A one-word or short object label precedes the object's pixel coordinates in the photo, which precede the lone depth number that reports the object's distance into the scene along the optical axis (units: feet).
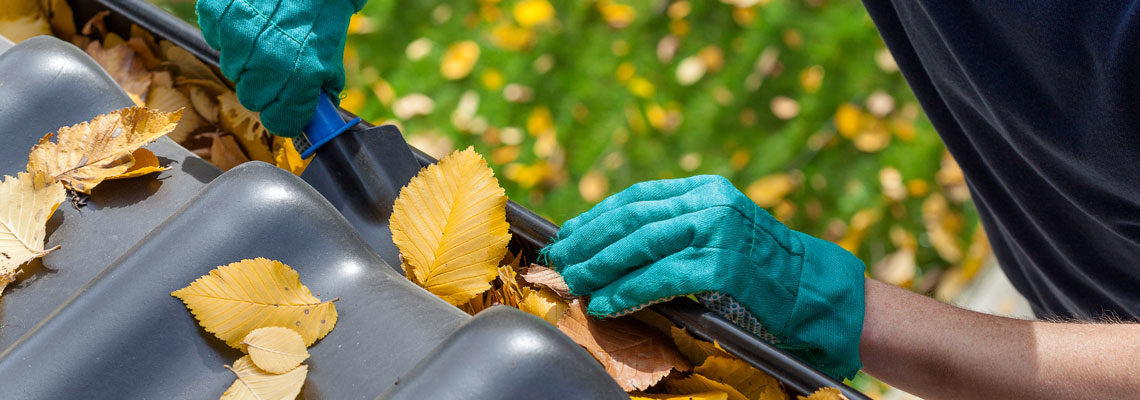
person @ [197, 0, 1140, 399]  3.11
